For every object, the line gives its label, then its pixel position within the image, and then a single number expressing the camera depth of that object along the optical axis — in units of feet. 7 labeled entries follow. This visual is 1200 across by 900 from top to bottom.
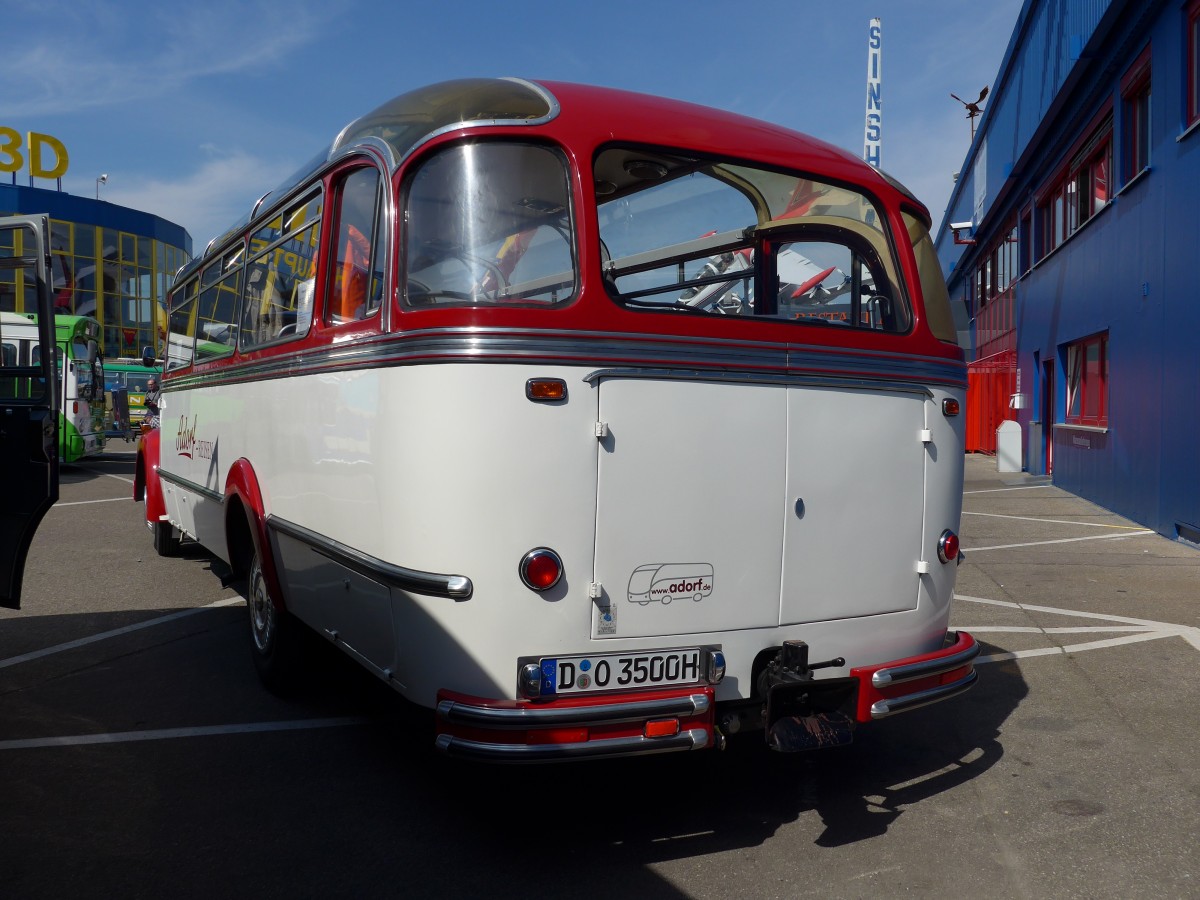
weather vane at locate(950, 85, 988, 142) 134.00
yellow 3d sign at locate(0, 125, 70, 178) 124.36
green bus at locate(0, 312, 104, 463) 67.82
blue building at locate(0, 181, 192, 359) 131.44
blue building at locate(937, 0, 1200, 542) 37.60
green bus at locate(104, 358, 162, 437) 112.48
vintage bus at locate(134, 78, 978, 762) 11.38
